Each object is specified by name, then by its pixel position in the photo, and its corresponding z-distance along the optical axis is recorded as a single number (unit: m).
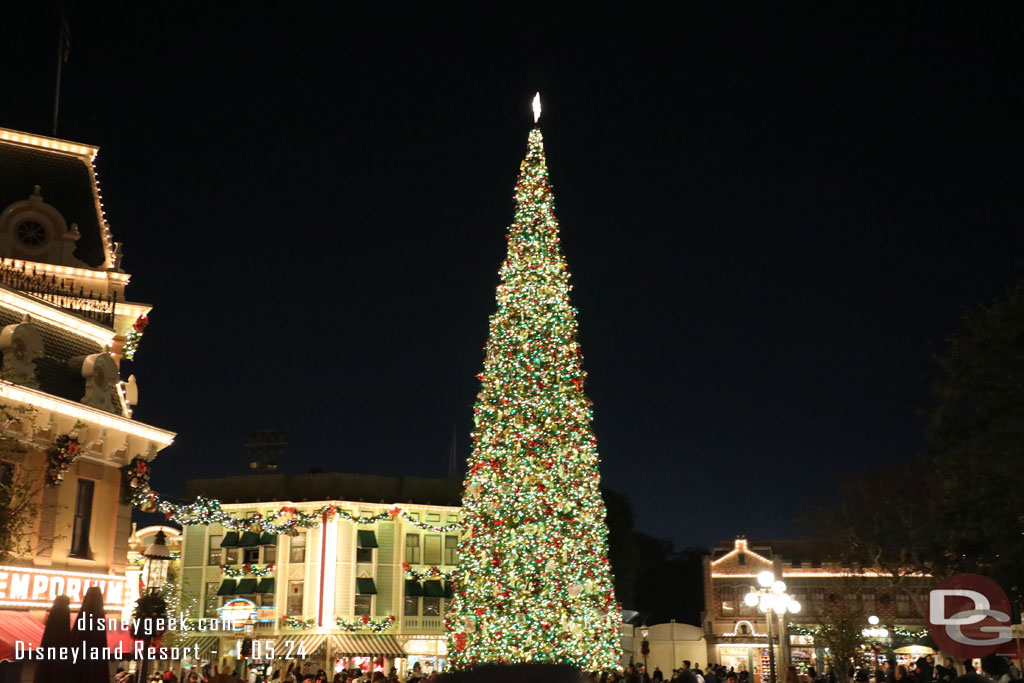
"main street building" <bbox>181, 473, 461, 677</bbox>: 45.56
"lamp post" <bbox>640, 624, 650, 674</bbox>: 26.23
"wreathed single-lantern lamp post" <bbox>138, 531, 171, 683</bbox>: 17.92
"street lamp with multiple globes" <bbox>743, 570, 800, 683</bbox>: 21.66
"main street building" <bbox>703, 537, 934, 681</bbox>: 55.59
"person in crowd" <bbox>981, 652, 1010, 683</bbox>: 14.97
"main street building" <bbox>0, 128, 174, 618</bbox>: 19.59
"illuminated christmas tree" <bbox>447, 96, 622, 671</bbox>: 24.77
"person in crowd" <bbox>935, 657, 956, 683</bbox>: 20.69
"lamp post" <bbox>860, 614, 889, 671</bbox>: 45.31
